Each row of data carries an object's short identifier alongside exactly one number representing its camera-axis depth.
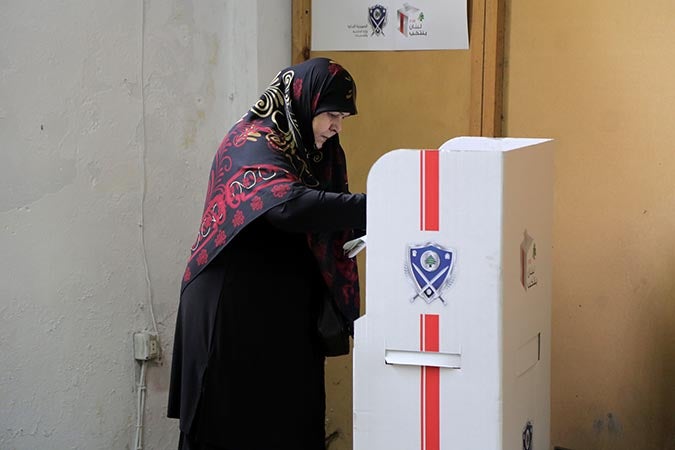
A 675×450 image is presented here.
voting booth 3.43
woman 4.44
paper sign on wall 5.80
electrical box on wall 5.91
